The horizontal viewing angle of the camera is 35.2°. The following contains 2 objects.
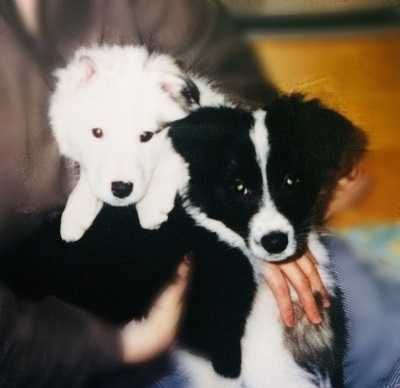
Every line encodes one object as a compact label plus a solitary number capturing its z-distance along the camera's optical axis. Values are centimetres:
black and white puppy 100
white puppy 100
